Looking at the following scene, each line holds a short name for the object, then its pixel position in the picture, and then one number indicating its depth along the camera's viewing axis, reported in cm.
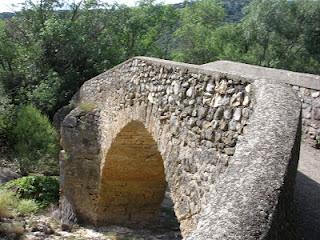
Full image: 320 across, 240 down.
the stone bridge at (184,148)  251
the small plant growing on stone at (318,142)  606
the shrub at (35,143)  1314
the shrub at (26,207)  1122
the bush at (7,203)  1037
